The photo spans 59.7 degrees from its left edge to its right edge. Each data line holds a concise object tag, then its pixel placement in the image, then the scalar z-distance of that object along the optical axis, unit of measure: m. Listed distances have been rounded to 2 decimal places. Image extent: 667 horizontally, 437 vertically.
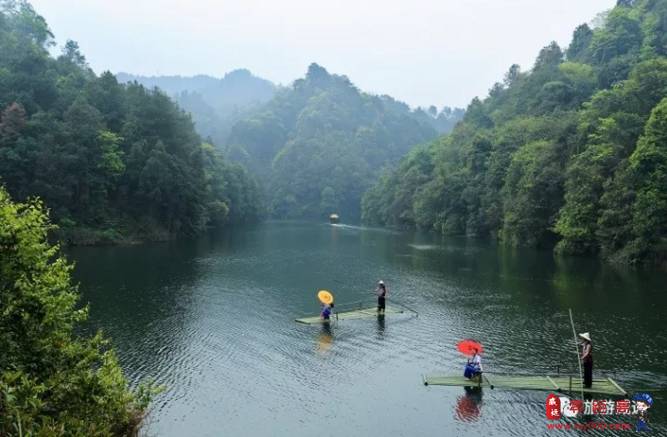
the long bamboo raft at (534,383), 21.28
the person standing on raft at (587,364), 21.30
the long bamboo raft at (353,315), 32.88
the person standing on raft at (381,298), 34.56
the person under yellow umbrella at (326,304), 32.25
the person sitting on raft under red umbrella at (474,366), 22.47
